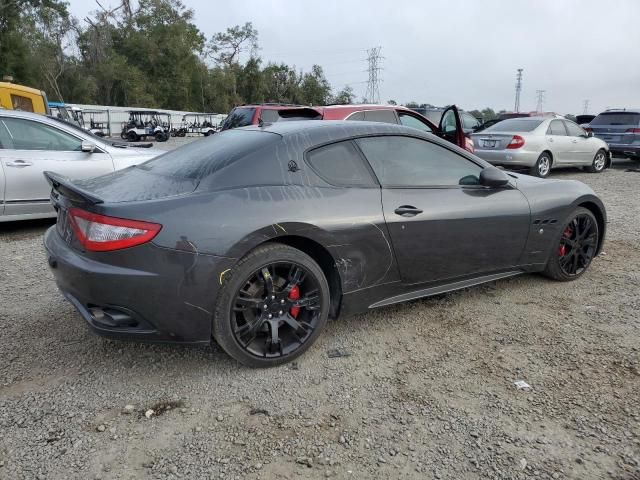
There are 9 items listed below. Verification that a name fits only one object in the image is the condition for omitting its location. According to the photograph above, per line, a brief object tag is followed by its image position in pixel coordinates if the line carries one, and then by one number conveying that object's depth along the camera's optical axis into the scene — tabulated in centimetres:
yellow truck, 1294
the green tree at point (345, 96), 7377
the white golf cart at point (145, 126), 2845
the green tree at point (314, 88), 7306
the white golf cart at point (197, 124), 3597
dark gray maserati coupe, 254
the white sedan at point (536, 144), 1045
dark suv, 1338
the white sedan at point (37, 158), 566
